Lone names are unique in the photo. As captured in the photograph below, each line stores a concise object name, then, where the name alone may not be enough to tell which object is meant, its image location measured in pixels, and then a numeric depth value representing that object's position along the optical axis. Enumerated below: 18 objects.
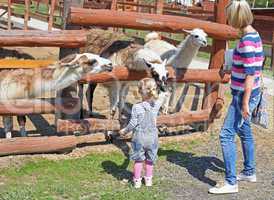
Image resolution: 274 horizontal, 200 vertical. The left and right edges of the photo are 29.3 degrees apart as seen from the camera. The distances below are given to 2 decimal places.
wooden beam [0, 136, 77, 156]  5.71
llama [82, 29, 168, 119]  6.53
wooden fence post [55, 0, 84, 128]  6.39
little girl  5.04
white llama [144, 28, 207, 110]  6.96
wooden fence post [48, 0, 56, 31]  15.66
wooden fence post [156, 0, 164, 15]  11.44
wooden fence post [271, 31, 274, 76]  14.32
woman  4.87
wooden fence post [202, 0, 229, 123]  7.42
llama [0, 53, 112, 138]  5.94
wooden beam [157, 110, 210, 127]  7.02
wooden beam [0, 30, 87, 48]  5.87
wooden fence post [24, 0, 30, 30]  16.25
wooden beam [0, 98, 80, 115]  5.88
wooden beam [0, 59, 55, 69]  6.45
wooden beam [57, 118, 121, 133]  6.27
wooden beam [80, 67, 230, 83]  6.40
